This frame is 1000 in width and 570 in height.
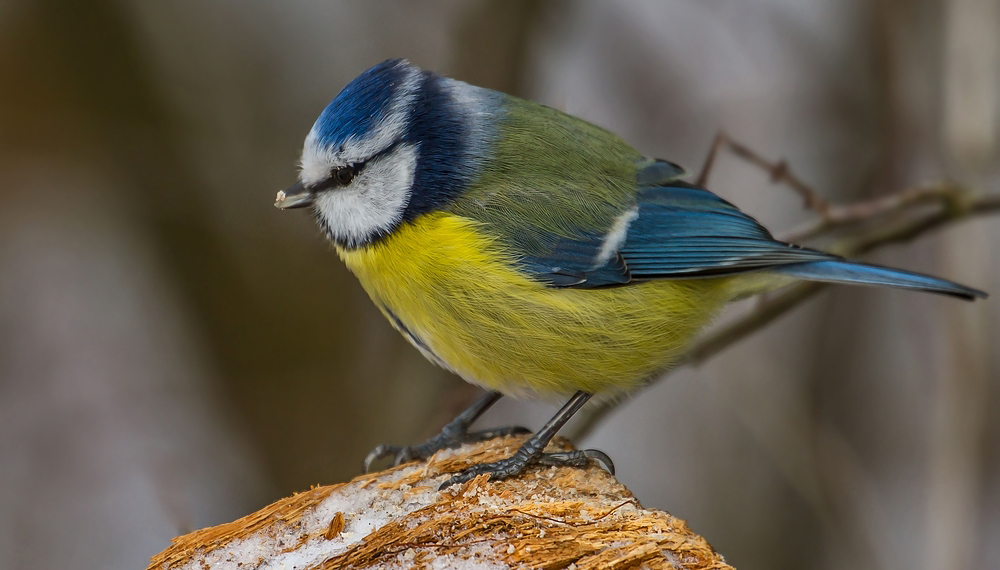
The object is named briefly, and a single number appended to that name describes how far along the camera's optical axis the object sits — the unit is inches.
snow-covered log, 113.4
